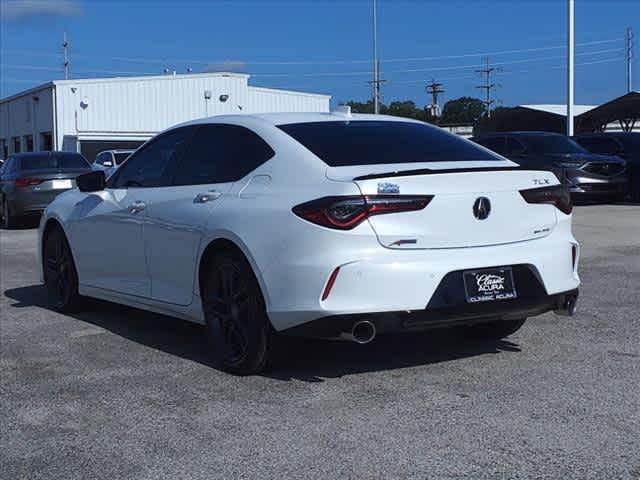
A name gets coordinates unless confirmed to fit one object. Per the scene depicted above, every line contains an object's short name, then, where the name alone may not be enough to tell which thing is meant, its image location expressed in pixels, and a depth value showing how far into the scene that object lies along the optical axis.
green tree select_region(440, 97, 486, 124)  111.31
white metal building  44.88
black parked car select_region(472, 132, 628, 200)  18.58
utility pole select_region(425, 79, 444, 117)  92.50
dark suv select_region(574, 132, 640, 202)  19.70
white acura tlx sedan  4.71
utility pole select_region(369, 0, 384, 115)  47.84
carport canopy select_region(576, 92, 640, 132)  33.66
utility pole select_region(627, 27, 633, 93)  94.06
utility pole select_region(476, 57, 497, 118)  103.44
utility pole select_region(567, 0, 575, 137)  30.49
